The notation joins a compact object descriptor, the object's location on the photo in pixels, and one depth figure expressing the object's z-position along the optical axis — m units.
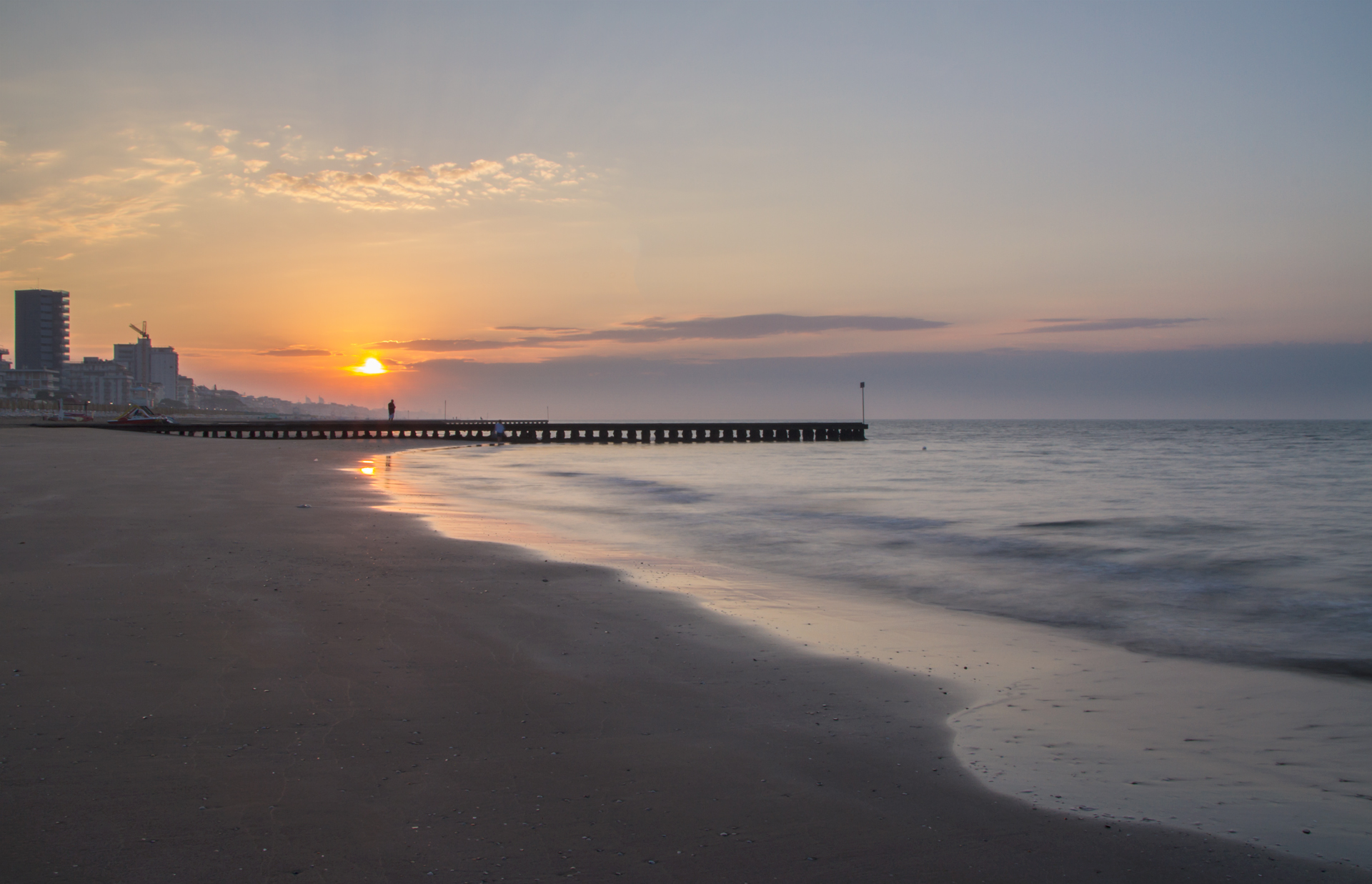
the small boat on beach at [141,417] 62.25
